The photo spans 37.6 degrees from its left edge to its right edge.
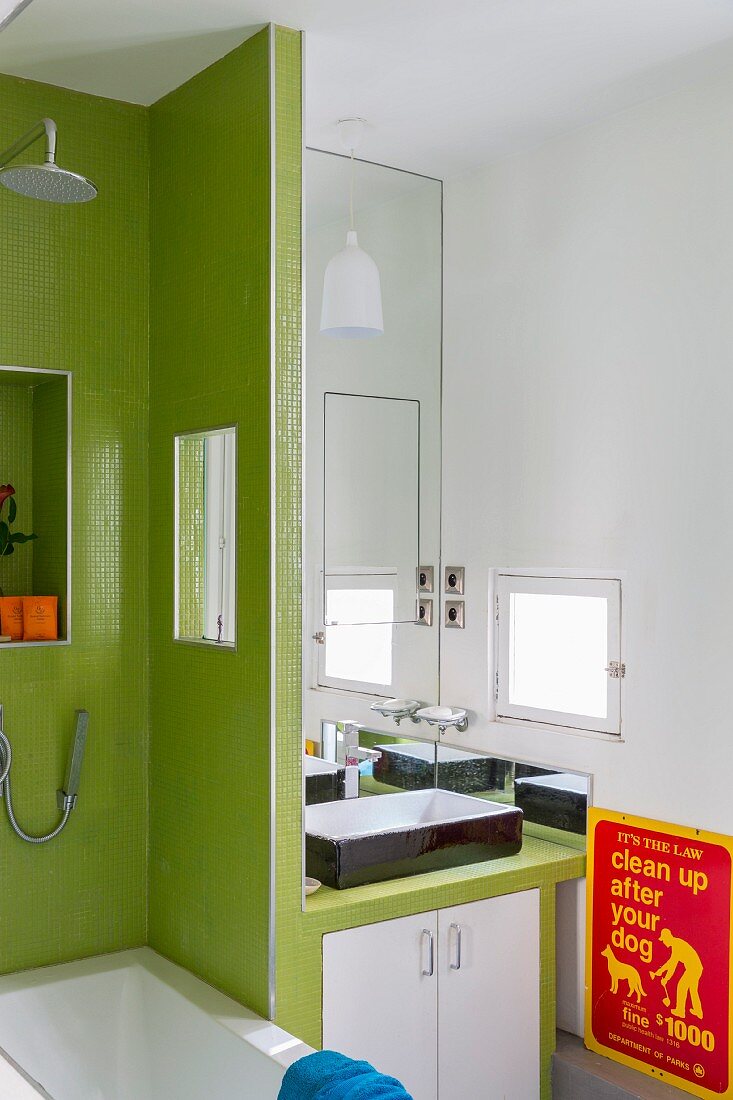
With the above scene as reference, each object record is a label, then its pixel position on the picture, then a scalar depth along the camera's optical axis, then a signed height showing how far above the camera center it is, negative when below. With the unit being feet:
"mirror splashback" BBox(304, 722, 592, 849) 10.24 -2.34
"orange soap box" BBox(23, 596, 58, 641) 9.36 -0.63
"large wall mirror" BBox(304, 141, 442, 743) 10.16 +0.87
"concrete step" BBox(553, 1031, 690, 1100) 9.05 -4.67
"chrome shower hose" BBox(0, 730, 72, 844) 9.07 -1.97
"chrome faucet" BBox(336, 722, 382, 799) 10.46 -2.05
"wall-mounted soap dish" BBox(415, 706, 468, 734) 10.98 -1.77
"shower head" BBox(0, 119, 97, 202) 7.37 +2.55
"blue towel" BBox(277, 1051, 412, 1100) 6.05 -3.12
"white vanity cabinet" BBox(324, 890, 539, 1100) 8.73 -3.87
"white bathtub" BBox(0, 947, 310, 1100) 8.29 -3.96
